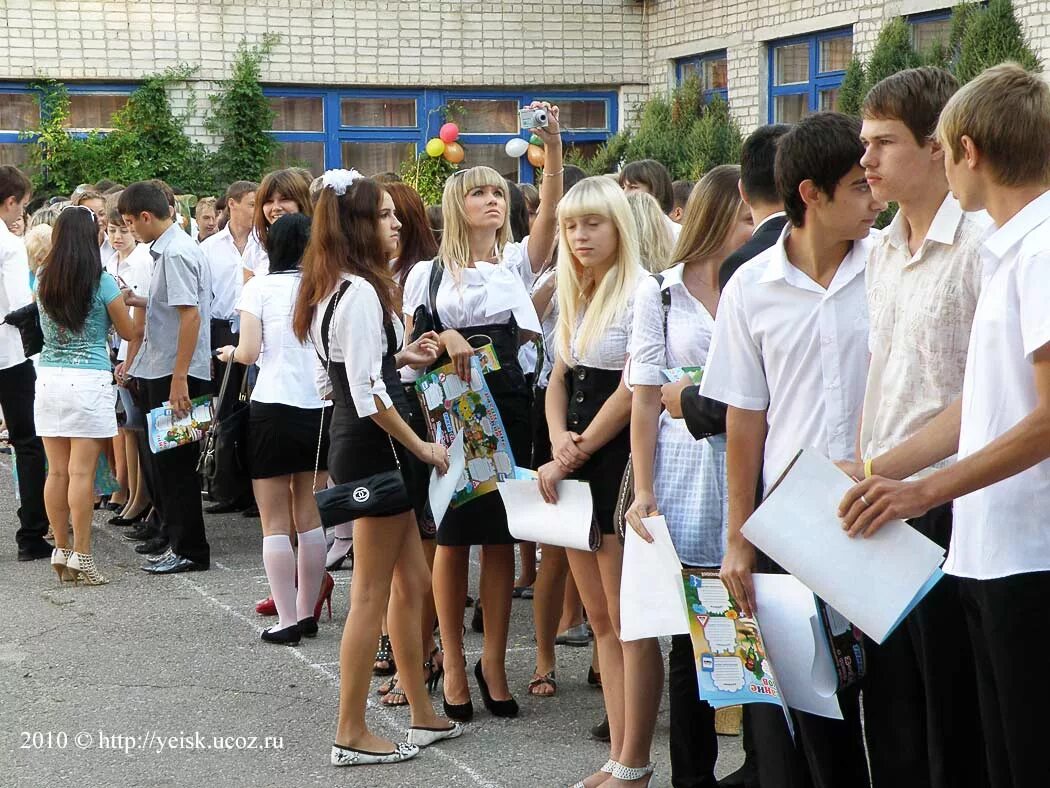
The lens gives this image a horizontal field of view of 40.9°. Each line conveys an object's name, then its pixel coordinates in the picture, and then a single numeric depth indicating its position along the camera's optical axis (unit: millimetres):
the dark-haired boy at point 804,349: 3324
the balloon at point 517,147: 18266
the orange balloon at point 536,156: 15920
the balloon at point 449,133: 20328
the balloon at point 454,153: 20406
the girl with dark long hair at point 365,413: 4605
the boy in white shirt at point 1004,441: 2688
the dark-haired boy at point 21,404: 8430
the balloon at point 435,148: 20297
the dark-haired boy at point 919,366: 3035
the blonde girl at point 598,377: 4418
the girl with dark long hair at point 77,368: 7500
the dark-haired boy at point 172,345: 7781
